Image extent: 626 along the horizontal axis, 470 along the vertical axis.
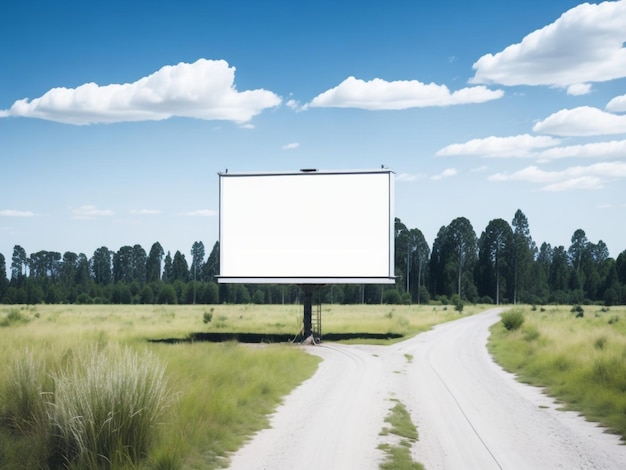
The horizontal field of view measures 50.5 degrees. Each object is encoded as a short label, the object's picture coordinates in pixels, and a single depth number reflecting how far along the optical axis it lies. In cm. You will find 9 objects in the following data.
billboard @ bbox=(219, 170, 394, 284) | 3334
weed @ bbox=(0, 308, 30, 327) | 3997
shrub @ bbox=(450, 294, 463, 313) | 7695
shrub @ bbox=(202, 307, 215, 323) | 4788
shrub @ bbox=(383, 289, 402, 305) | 10369
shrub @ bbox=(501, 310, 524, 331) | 4016
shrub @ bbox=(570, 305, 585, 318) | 6219
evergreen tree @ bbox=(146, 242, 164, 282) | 16512
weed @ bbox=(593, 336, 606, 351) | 2411
